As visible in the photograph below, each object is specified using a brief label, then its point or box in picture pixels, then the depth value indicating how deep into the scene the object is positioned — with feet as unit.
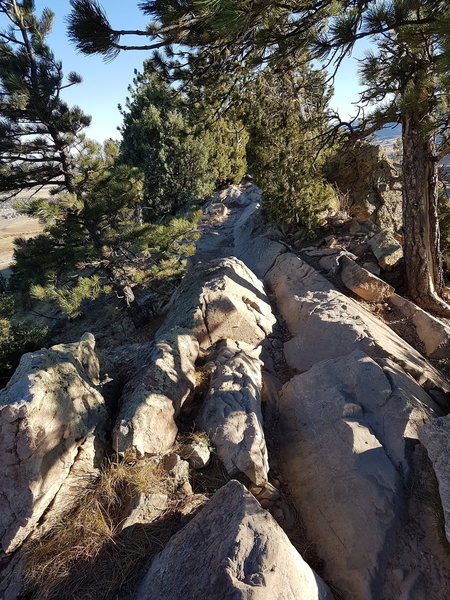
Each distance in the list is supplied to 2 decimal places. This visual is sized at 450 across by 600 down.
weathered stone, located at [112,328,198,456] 11.25
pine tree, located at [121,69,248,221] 49.78
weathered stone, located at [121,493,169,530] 9.62
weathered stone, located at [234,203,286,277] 28.94
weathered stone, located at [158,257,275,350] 18.76
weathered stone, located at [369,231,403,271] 23.86
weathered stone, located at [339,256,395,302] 22.16
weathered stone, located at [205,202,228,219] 51.08
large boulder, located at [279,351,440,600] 9.08
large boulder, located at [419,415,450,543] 8.76
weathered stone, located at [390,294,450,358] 18.38
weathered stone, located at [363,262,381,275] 24.18
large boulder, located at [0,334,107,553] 9.04
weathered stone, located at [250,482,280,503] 10.61
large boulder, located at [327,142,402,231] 31.68
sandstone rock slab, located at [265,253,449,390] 16.07
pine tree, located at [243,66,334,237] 25.68
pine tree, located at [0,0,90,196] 20.95
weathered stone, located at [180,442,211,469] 11.24
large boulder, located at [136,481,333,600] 7.02
